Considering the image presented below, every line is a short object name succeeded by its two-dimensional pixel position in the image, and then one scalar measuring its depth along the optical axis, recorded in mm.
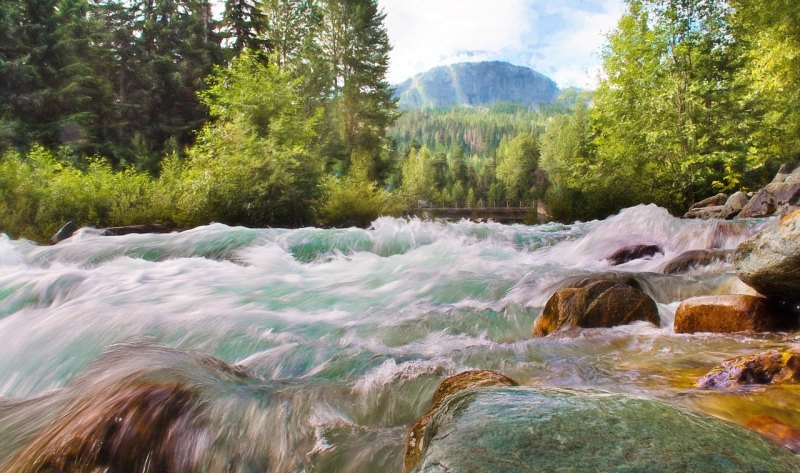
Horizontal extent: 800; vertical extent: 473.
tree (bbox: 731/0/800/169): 15617
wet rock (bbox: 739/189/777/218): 14102
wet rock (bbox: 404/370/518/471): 2127
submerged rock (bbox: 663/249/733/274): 6996
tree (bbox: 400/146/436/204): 69994
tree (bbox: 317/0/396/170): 30469
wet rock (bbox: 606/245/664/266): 9155
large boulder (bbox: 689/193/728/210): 18266
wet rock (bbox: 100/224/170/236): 10945
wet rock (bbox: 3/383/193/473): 2125
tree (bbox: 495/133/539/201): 74375
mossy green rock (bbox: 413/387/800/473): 1419
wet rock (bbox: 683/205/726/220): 15955
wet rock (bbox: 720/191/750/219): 15391
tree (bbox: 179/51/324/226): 13742
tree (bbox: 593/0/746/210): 18500
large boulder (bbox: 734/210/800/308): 4121
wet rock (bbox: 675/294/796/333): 4387
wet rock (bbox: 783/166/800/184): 15297
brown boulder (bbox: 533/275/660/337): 4797
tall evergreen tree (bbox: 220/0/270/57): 30812
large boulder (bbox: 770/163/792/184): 18038
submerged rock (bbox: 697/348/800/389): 2912
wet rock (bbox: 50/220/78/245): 10594
